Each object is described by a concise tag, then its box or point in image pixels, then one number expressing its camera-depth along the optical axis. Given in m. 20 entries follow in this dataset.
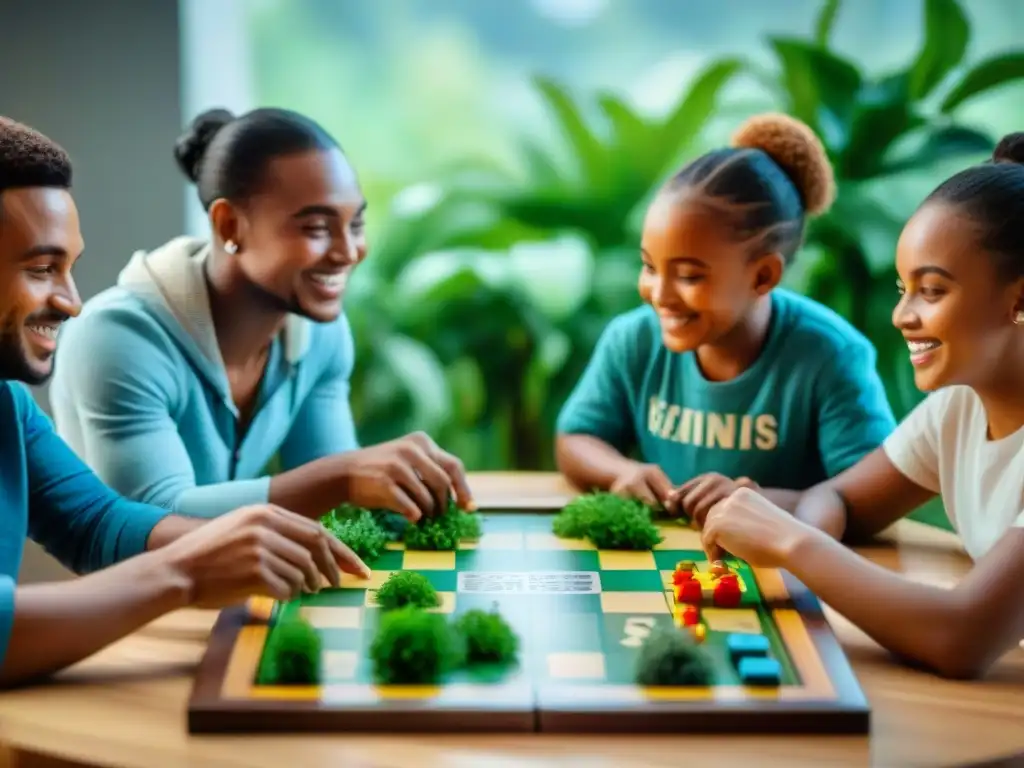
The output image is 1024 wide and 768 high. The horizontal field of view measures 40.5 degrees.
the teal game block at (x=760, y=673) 1.33
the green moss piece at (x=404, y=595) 1.54
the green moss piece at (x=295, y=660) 1.34
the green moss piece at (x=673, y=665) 1.33
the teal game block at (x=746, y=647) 1.39
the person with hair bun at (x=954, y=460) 1.45
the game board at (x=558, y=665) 1.28
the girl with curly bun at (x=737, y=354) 1.97
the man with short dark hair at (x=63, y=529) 1.40
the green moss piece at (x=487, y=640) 1.39
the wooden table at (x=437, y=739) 1.23
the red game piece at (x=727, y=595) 1.55
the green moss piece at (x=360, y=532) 1.73
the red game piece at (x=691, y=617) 1.49
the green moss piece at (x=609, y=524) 1.79
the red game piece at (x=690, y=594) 1.57
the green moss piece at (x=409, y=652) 1.34
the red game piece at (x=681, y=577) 1.61
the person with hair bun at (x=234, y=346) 1.85
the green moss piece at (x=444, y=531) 1.78
